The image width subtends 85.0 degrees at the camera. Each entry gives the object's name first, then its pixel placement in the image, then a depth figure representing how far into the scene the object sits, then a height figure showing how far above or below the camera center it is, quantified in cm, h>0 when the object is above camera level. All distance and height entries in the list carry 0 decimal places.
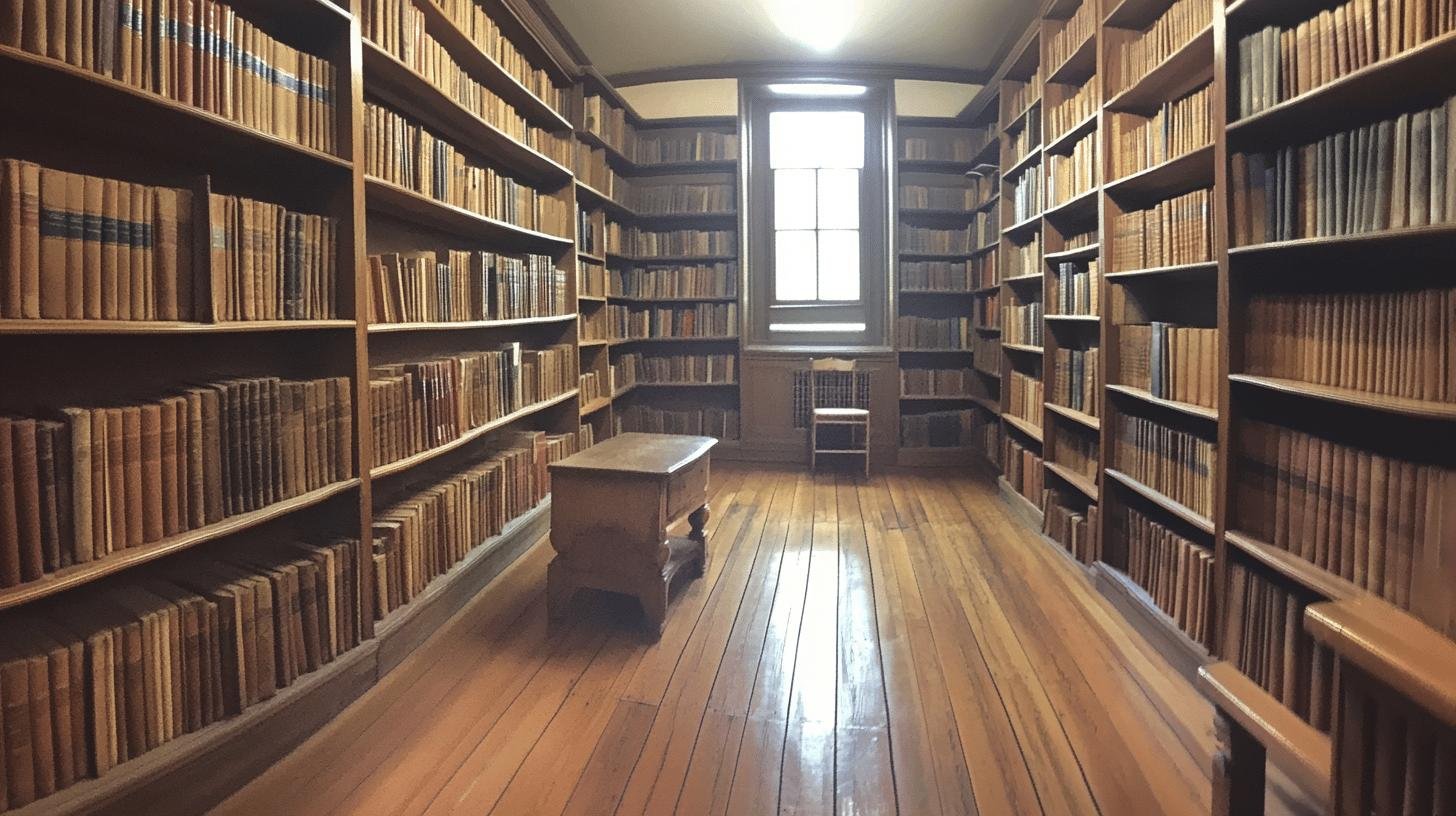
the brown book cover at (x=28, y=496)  146 -25
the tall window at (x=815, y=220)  659 +119
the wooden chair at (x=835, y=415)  590 -40
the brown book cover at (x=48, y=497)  150 -26
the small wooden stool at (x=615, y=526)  288 -61
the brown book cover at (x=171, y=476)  176 -26
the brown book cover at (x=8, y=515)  143 -28
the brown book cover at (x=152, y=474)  172 -25
